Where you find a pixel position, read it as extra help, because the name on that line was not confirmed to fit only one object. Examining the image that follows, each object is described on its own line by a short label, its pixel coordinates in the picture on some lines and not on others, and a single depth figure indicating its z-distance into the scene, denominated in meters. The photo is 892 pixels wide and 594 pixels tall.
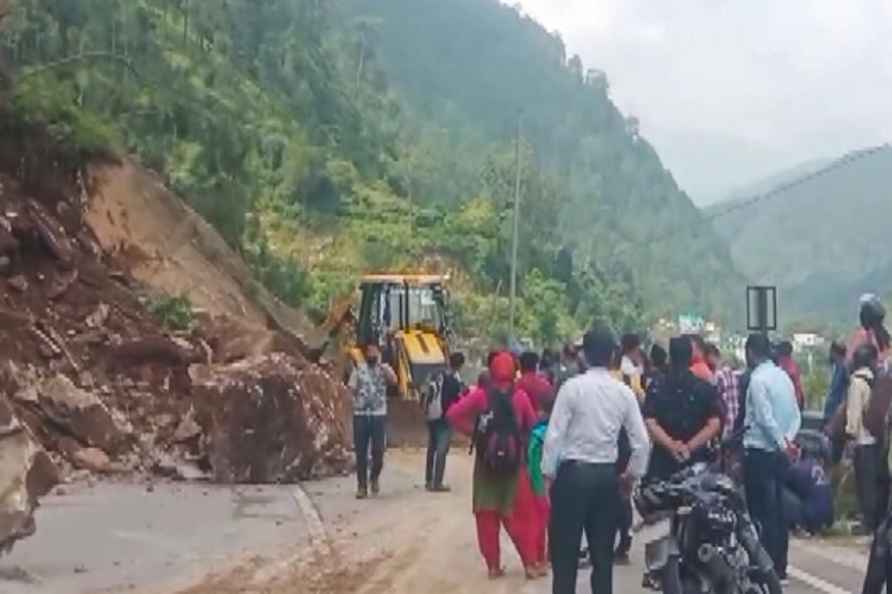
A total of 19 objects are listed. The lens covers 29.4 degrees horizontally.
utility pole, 57.78
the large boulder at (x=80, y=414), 21.66
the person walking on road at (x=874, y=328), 12.64
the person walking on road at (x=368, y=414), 21.22
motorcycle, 9.83
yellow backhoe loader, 34.62
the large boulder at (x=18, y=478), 12.09
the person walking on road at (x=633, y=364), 14.72
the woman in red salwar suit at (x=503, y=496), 13.91
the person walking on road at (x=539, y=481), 14.23
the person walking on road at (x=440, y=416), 21.78
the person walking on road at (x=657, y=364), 11.88
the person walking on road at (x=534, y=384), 14.67
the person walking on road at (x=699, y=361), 11.92
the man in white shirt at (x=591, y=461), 10.07
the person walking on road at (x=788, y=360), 15.84
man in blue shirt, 12.48
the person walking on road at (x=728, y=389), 13.79
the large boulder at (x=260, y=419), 21.70
